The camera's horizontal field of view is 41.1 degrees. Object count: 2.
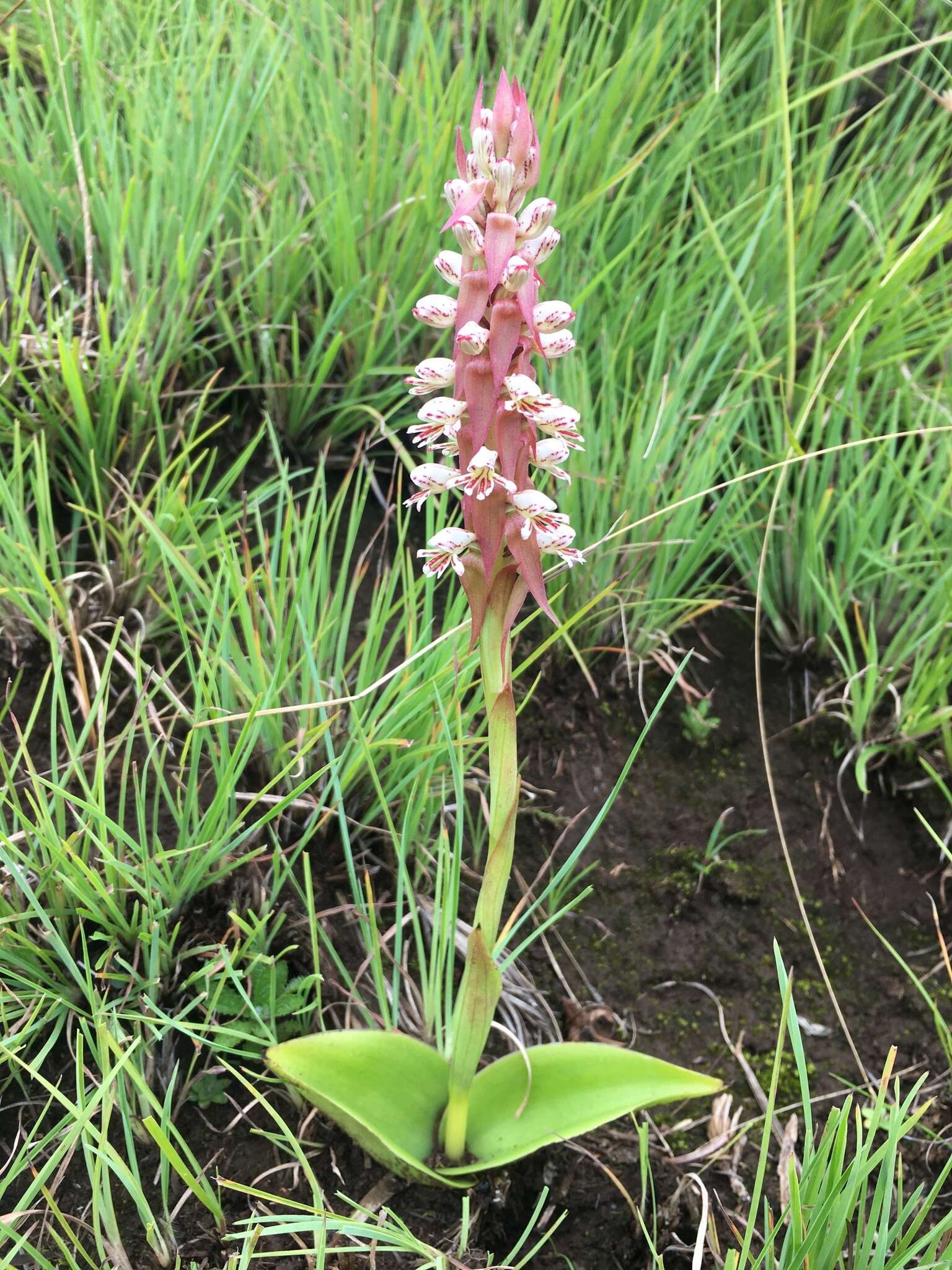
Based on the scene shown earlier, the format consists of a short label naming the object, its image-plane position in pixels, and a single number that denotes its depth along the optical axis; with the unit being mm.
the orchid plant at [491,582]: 289
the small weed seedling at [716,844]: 471
